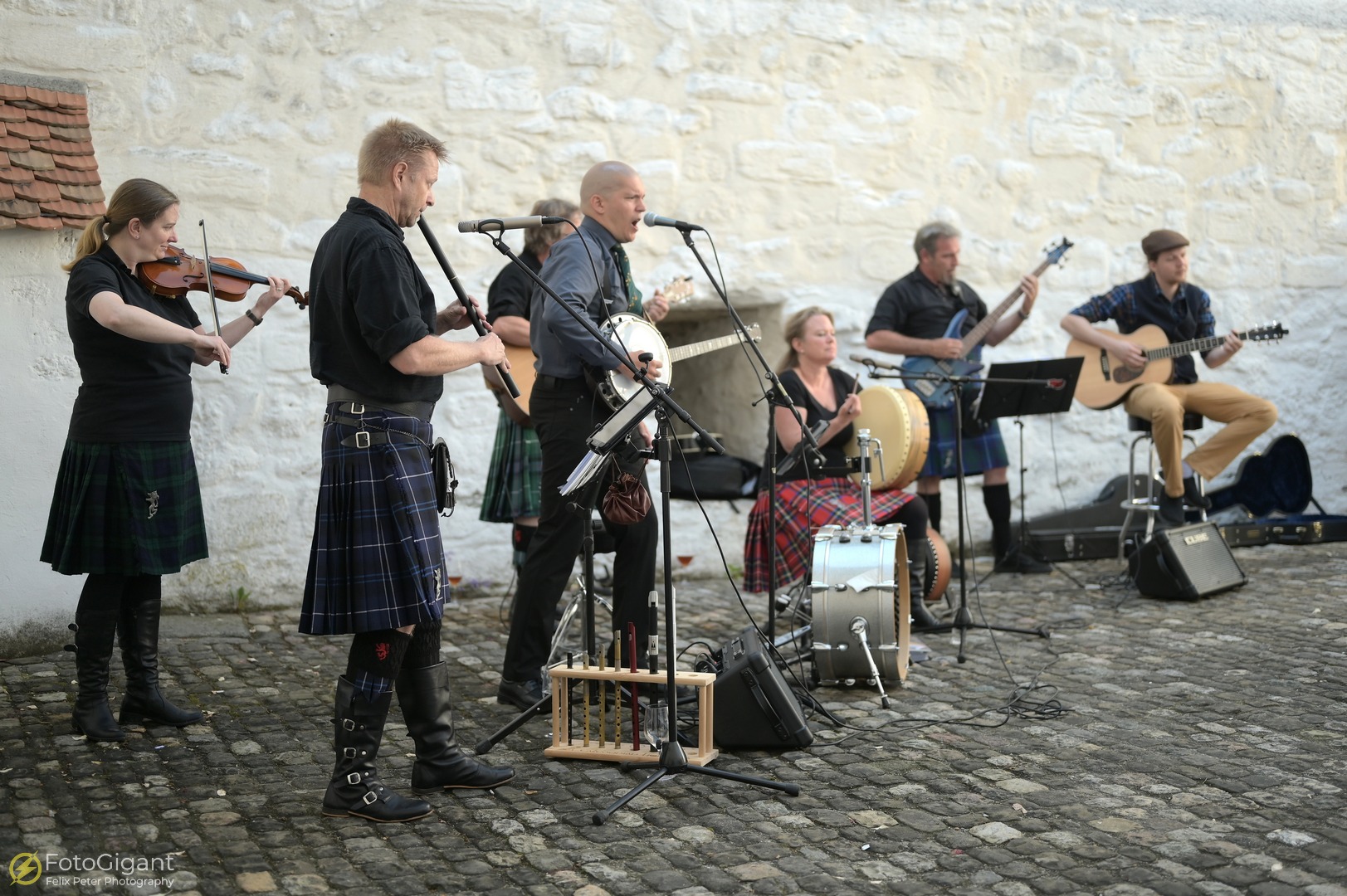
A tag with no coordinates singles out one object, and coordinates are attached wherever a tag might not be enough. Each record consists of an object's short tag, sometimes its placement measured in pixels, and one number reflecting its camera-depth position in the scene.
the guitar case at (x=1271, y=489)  8.66
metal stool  7.30
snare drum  4.93
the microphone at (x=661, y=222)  4.21
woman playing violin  4.34
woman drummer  5.81
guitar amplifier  6.67
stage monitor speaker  4.24
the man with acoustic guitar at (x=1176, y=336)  7.55
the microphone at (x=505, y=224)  3.71
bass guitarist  7.08
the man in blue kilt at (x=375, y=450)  3.45
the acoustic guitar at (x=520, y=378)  5.81
